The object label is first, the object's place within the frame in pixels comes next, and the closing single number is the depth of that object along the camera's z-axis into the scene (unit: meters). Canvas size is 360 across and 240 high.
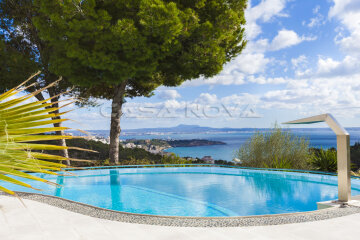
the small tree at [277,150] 10.88
